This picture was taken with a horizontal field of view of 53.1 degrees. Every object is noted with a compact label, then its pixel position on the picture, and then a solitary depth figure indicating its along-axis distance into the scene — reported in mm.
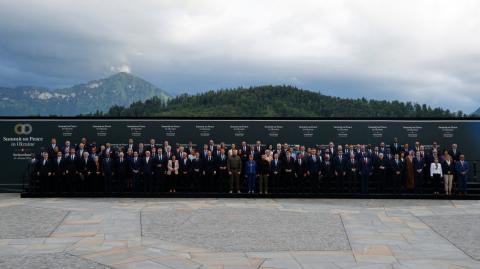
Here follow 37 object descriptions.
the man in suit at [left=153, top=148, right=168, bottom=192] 17625
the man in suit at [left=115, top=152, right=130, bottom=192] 17562
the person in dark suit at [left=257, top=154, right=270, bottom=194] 17572
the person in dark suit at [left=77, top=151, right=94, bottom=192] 17688
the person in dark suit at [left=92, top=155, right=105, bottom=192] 17750
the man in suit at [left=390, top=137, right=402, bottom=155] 19344
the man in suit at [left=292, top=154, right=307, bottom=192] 17750
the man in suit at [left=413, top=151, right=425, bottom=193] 17656
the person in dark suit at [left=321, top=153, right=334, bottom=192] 17797
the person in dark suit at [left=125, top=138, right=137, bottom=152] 18922
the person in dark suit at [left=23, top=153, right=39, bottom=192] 17798
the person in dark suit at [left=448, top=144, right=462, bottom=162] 18469
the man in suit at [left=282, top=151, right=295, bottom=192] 17750
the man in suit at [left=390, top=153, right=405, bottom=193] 17641
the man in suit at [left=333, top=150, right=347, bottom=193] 17781
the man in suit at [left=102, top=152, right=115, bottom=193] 17516
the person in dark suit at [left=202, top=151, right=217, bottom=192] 17922
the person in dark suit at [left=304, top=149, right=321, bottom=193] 17641
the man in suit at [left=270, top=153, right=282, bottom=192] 17609
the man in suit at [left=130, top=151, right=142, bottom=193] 17516
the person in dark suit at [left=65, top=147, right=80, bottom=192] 17562
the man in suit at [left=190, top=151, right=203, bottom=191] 17753
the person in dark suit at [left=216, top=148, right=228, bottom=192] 17875
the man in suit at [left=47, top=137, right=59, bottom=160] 18250
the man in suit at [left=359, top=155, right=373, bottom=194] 17609
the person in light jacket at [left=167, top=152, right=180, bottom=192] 17592
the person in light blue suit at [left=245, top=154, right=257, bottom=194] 17547
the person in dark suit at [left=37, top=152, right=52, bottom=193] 17609
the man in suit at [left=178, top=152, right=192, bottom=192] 17750
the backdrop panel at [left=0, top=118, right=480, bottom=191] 19844
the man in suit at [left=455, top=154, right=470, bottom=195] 17344
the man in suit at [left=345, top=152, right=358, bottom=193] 17594
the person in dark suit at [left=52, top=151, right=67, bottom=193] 17609
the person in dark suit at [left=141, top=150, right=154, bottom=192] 17498
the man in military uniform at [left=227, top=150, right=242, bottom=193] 17516
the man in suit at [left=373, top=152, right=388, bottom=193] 17891
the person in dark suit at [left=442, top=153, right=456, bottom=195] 17516
